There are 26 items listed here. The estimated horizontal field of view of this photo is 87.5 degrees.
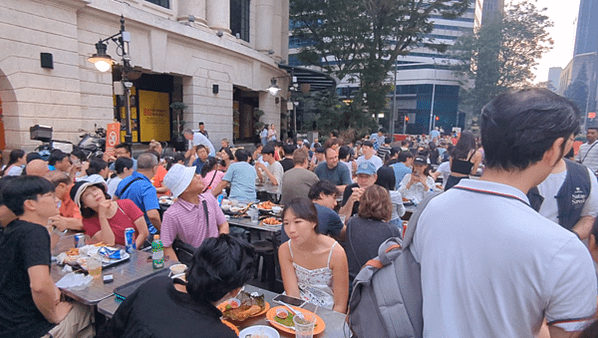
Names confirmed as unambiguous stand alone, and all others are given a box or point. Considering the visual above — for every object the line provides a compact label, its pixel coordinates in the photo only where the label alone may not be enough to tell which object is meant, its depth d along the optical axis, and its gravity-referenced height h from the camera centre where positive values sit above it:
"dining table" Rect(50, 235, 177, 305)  2.66 -1.46
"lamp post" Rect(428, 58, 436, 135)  55.41 +6.42
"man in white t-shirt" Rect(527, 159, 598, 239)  2.90 -0.55
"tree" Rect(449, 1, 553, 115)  35.66 +10.43
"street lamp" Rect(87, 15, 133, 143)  8.38 +1.62
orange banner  8.20 -0.37
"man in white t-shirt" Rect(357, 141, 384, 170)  7.54 -0.58
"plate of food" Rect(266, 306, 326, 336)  2.19 -1.39
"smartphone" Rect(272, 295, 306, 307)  2.52 -1.40
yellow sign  15.79 +0.36
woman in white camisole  2.78 -1.22
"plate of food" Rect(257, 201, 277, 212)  5.35 -1.39
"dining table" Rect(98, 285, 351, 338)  2.19 -1.42
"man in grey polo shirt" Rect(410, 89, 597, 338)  0.94 -0.36
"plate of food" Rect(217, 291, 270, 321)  2.30 -1.37
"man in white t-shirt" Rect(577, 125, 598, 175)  7.57 -0.35
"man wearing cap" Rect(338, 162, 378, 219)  4.80 -0.81
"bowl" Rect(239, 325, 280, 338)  2.10 -1.39
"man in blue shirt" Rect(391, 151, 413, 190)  6.56 -0.74
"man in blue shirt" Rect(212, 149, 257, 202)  6.06 -1.08
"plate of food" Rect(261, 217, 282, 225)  4.72 -1.43
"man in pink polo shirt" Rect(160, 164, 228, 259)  3.34 -0.97
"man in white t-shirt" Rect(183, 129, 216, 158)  10.27 -0.46
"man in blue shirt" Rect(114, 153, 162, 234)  4.25 -0.98
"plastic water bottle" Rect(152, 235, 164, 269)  3.09 -1.30
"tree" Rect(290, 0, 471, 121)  21.58 +7.08
